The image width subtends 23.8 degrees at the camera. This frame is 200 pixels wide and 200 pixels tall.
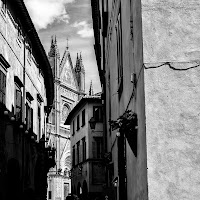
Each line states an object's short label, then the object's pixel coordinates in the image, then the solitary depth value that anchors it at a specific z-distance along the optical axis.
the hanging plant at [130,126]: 6.69
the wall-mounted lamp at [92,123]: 24.35
